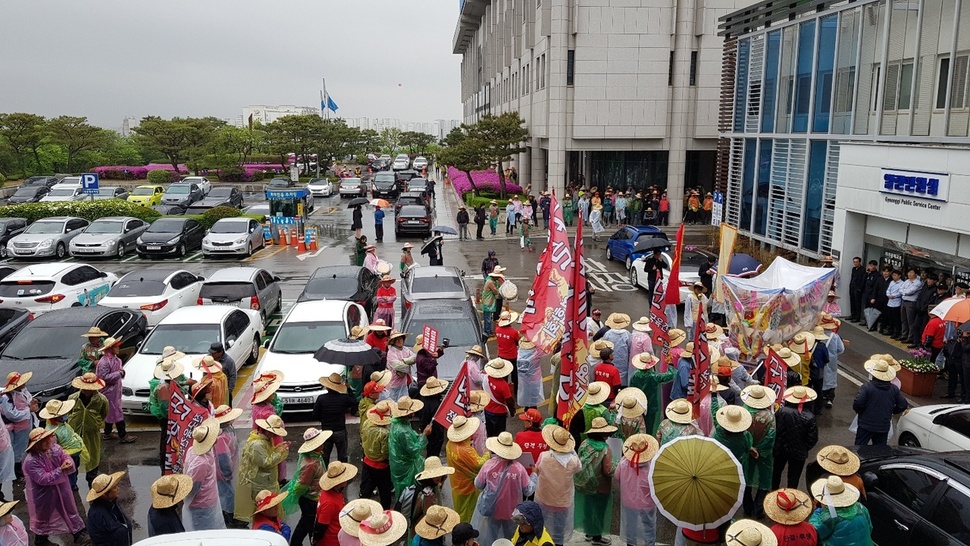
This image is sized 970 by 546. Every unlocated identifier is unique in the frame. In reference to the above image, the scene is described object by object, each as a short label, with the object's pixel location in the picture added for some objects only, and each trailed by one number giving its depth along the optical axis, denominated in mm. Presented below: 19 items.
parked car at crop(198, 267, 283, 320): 15844
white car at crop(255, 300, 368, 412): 11320
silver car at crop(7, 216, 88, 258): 24828
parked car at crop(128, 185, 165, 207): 39906
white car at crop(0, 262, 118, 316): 16122
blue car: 23078
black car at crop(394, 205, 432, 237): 30375
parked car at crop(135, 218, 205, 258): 25562
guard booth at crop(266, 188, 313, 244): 28828
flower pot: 12641
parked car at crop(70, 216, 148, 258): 25297
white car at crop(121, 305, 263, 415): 11477
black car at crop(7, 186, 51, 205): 42988
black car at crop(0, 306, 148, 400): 11273
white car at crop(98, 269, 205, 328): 15547
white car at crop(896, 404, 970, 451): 8867
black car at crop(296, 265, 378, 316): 16016
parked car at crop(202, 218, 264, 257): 25609
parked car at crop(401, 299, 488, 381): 12023
